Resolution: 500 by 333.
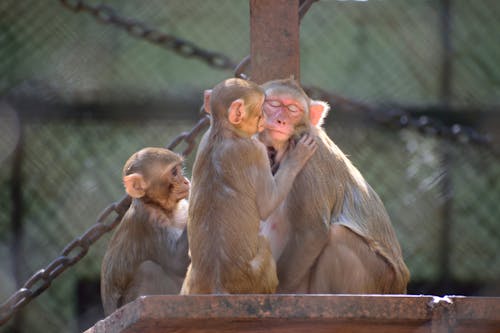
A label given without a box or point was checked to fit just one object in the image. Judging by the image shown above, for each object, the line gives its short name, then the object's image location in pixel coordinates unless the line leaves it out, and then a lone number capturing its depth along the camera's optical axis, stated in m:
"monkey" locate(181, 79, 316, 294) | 9.12
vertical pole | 11.28
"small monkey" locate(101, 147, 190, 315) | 11.49
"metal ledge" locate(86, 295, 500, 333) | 7.72
